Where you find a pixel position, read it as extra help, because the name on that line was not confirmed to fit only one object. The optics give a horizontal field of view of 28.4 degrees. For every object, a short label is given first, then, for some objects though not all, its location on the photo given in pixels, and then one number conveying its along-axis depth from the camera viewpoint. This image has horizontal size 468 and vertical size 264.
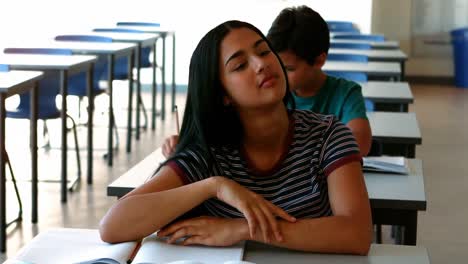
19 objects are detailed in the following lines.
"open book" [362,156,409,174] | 2.83
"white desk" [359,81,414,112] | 4.94
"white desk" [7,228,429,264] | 1.84
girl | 1.89
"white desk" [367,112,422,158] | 3.68
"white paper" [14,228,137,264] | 1.82
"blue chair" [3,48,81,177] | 5.28
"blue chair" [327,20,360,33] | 9.65
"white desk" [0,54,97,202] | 5.07
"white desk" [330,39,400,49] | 8.12
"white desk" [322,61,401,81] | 5.85
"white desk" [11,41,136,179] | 5.67
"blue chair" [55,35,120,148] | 6.48
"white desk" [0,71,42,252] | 4.17
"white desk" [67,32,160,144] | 7.25
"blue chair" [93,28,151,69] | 8.17
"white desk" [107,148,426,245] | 2.49
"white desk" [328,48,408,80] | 7.23
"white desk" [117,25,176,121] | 8.36
